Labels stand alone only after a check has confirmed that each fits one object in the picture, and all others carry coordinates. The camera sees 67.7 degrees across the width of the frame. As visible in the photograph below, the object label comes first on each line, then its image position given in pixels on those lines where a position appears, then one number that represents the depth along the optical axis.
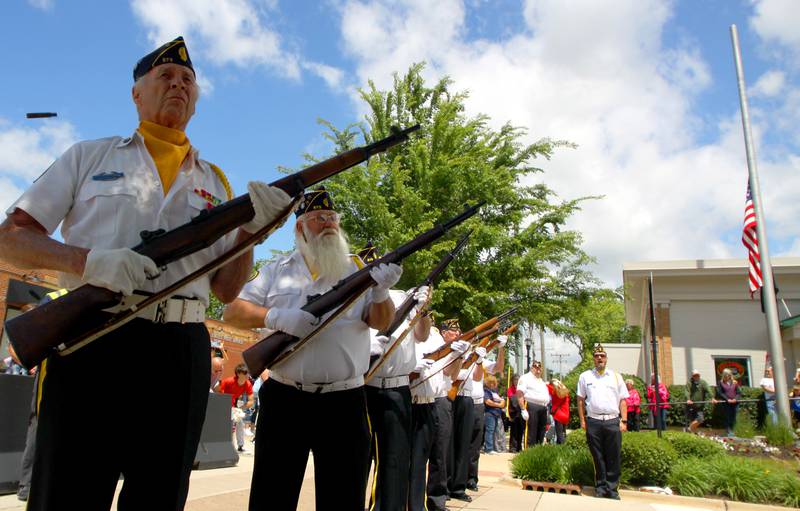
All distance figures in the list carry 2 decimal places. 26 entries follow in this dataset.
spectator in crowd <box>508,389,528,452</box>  16.00
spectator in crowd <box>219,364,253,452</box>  11.61
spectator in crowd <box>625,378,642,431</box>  14.86
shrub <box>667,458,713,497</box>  8.34
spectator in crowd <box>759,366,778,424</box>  15.48
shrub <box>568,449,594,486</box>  9.34
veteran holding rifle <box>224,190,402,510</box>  3.15
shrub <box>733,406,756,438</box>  12.75
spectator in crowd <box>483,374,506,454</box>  15.18
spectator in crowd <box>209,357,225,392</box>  10.22
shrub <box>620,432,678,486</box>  8.98
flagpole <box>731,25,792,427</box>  13.35
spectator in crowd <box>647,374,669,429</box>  16.42
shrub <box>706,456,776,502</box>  8.02
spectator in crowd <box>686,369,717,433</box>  17.09
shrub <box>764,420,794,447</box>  11.51
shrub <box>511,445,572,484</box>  9.41
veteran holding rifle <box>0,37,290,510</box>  1.98
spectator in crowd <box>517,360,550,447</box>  13.90
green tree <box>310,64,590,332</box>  17.09
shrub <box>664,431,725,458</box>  9.84
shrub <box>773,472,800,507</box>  7.82
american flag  14.98
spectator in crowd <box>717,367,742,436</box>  15.59
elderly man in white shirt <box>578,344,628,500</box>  8.60
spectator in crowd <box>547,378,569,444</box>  15.45
